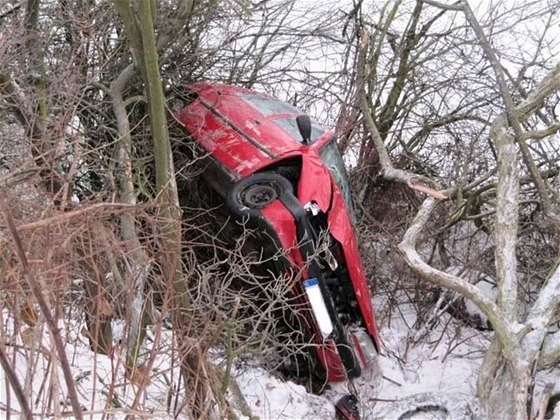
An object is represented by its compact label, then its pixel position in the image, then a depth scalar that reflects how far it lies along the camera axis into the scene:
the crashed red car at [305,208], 5.40
